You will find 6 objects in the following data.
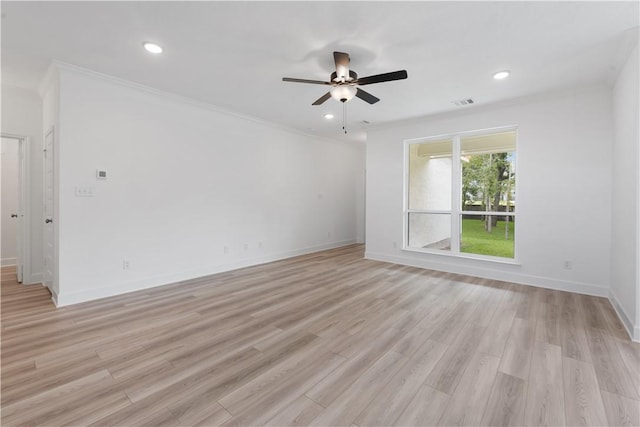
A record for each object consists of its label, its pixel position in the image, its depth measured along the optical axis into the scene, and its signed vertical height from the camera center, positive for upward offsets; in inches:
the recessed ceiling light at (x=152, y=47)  110.3 +65.8
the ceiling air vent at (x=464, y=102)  168.1 +68.1
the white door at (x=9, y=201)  209.3 +5.7
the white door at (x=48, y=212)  140.8 -1.7
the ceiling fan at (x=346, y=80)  108.0 +53.9
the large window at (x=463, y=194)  181.8 +13.4
